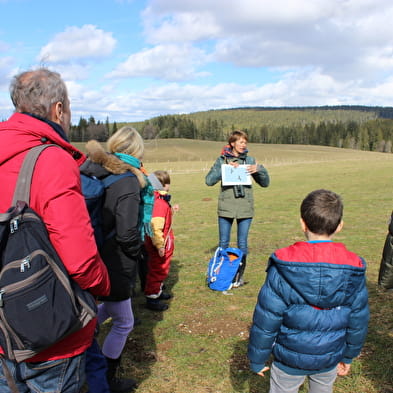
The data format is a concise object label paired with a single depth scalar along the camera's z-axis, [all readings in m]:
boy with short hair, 2.45
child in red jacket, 5.15
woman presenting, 6.34
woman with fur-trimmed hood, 3.23
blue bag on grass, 6.07
